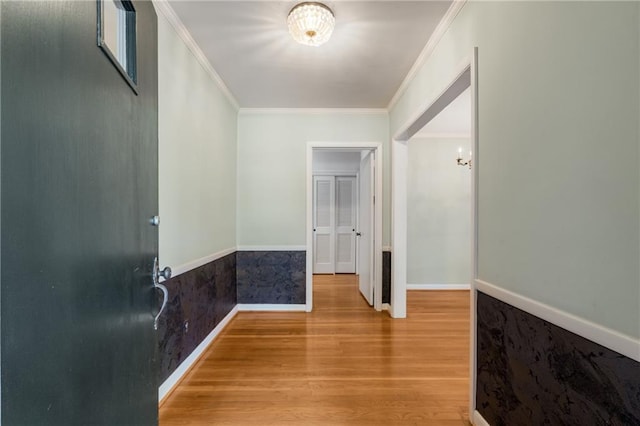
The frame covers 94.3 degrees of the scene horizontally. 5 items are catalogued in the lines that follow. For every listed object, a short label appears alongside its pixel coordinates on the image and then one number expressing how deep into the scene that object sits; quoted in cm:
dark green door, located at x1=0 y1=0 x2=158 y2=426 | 48
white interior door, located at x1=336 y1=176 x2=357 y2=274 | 618
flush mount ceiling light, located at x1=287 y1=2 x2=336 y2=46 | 176
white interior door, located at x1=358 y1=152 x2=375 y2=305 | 376
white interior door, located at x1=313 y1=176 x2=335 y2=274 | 612
